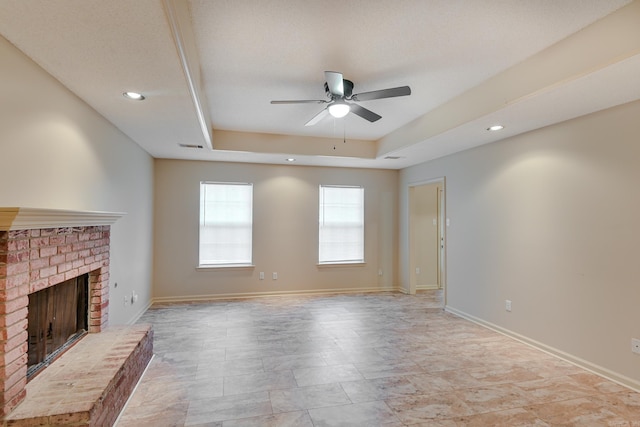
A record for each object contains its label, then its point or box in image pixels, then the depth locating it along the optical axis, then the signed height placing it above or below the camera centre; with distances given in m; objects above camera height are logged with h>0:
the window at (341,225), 6.32 -0.02
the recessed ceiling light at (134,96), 2.68 +1.03
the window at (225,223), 5.75 +0.00
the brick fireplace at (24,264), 1.76 -0.27
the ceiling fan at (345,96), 2.72 +1.13
